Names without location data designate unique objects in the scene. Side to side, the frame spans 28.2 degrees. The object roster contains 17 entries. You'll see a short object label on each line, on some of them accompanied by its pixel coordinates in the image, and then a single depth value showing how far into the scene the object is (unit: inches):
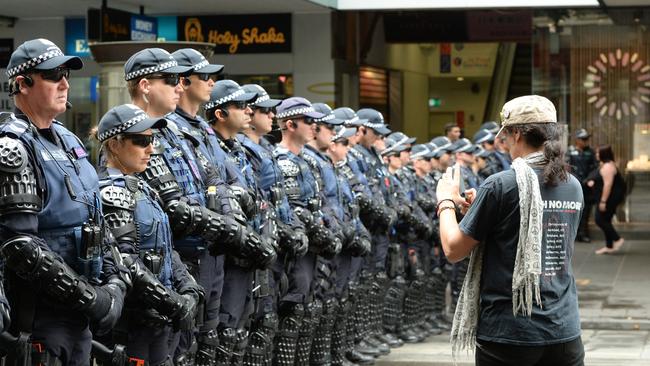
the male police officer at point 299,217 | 373.4
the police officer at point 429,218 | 561.0
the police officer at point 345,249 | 428.8
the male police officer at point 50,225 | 205.8
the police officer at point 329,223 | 404.5
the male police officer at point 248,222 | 314.8
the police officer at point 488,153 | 655.8
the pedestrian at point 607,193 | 860.0
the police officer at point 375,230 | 472.7
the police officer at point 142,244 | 249.4
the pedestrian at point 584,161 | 907.4
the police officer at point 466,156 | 608.1
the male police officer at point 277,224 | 344.2
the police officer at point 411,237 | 530.3
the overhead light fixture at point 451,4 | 818.2
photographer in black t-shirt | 219.6
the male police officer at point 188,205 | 280.2
